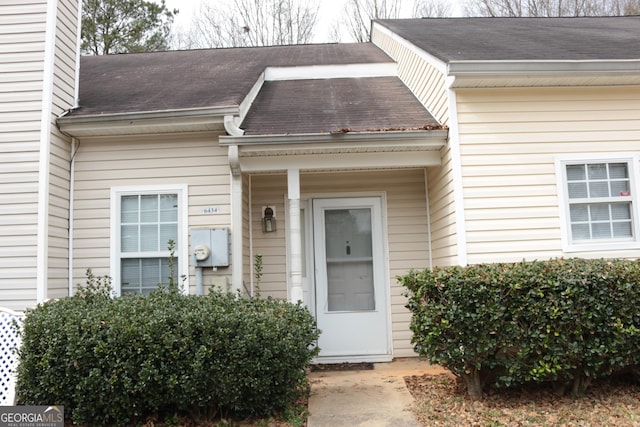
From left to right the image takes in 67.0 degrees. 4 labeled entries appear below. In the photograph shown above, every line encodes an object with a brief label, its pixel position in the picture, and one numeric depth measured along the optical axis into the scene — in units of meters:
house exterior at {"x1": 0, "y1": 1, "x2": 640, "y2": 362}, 5.36
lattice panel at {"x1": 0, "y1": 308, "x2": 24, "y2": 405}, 4.38
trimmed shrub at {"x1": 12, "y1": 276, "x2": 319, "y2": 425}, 4.00
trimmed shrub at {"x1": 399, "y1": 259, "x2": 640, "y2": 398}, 4.19
